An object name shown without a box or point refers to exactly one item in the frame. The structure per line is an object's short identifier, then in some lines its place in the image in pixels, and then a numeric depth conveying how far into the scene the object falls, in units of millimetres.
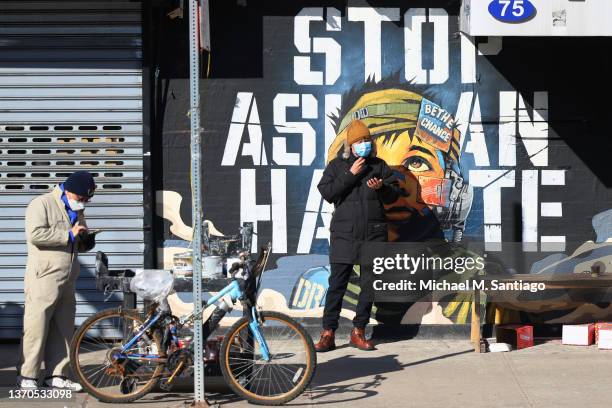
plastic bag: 13202
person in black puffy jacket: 15930
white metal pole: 12579
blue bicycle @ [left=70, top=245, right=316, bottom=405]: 12999
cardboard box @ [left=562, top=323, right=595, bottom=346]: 16548
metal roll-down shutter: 17166
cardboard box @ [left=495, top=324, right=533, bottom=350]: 16417
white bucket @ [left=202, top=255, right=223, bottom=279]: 14038
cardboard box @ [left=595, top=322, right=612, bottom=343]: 16483
